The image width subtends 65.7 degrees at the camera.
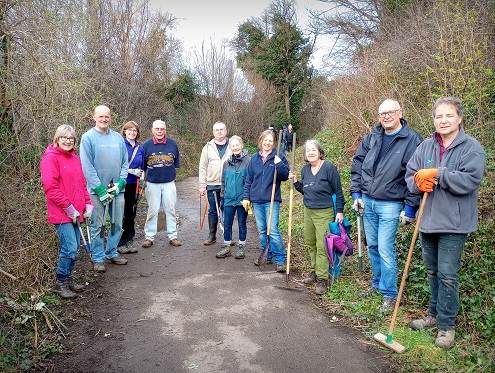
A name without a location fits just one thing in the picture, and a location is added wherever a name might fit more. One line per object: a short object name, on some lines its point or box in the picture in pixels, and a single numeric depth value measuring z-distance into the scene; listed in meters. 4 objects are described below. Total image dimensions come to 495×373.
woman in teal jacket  6.01
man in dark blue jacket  4.05
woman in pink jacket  4.40
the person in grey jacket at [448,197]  3.25
